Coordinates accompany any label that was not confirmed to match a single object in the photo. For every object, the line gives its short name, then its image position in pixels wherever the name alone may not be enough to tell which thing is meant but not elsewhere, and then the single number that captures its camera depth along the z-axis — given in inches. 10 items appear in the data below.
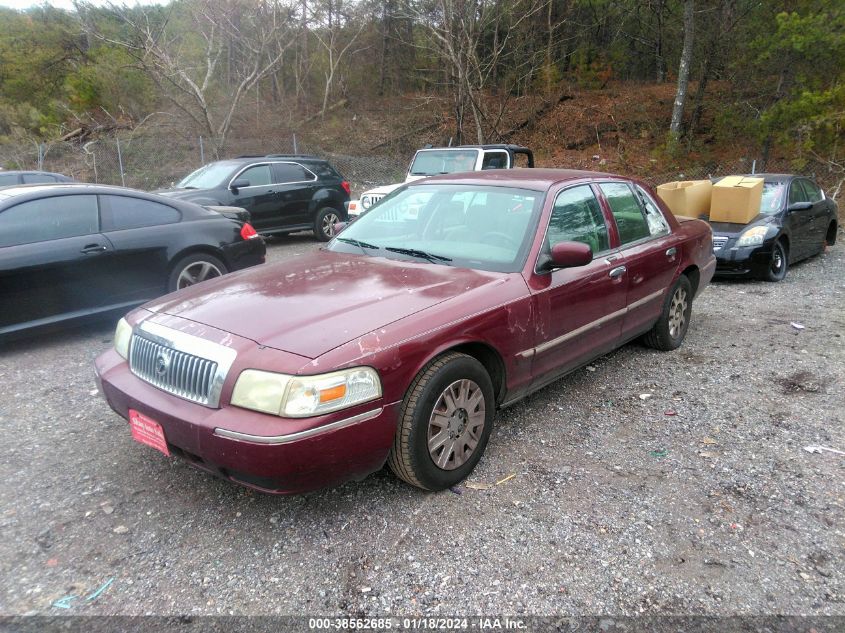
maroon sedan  100.8
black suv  397.4
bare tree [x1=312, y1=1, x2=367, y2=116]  1106.1
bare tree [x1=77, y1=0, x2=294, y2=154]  714.2
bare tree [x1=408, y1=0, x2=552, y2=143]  712.4
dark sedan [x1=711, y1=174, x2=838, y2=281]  316.8
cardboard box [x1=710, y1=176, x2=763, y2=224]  322.7
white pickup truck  393.1
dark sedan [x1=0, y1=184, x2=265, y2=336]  201.2
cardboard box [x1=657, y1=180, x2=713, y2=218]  332.5
